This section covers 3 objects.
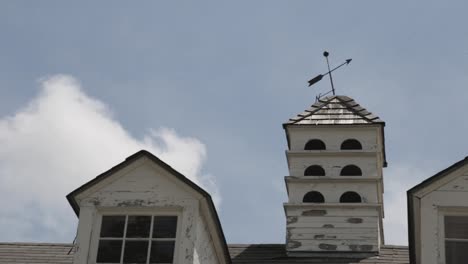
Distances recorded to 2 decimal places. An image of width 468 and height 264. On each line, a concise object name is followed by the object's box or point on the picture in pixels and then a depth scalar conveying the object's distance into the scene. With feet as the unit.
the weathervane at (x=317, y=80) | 67.31
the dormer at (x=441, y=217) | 41.34
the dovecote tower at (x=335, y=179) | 58.54
